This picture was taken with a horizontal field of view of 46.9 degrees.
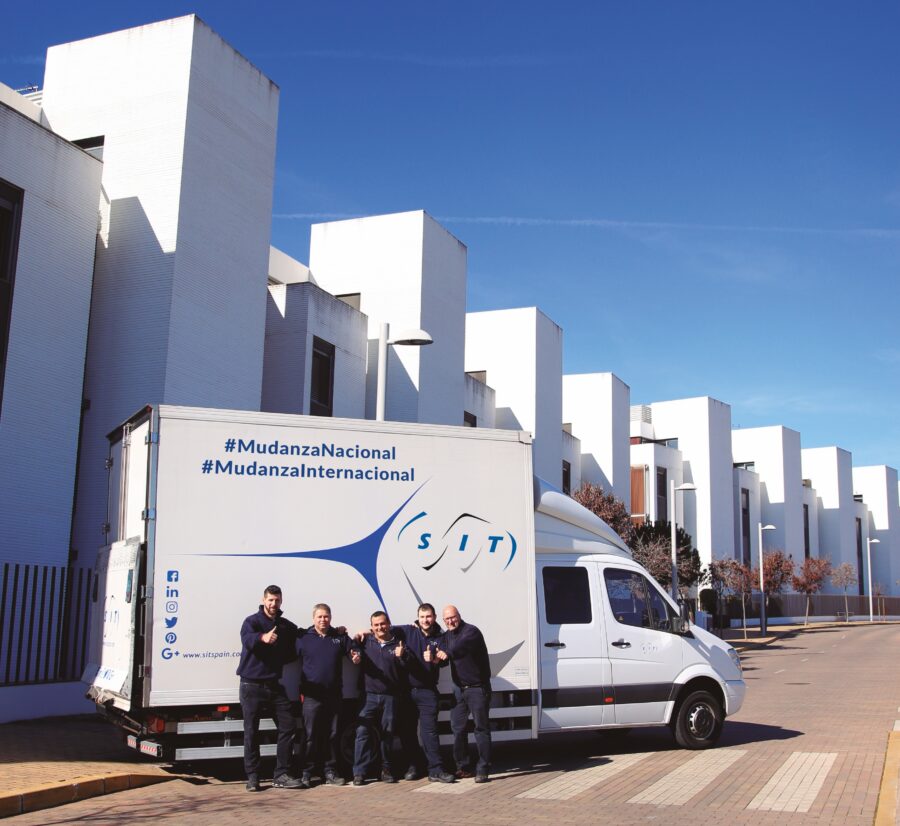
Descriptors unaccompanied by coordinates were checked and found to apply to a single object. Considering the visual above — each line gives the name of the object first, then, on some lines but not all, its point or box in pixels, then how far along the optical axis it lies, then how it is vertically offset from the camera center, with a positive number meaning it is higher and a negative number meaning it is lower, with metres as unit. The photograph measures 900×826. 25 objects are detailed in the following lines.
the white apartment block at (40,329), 16.50 +4.14
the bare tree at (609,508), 34.88 +2.88
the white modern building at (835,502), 83.75 +7.96
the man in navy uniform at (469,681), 10.13 -0.86
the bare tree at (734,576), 53.03 +1.10
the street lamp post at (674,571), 30.42 +0.72
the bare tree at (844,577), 76.31 +1.64
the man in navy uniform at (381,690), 9.95 -0.96
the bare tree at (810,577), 69.38 +1.45
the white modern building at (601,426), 46.22 +7.59
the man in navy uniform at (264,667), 9.40 -0.71
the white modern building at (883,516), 93.19 +7.67
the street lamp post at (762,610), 50.23 -0.61
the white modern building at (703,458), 62.34 +8.53
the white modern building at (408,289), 26.98 +8.14
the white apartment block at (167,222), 18.44 +6.74
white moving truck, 9.46 +0.21
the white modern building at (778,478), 73.75 +8.61
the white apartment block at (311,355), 23.28 +5.35
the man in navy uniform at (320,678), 9.73 -0.83
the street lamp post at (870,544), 77.29 +4.56
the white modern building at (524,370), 36.34 +7.91
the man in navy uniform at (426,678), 10.06 -0.84
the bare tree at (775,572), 60.56 +1.56
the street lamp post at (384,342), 14.91 +3.58
